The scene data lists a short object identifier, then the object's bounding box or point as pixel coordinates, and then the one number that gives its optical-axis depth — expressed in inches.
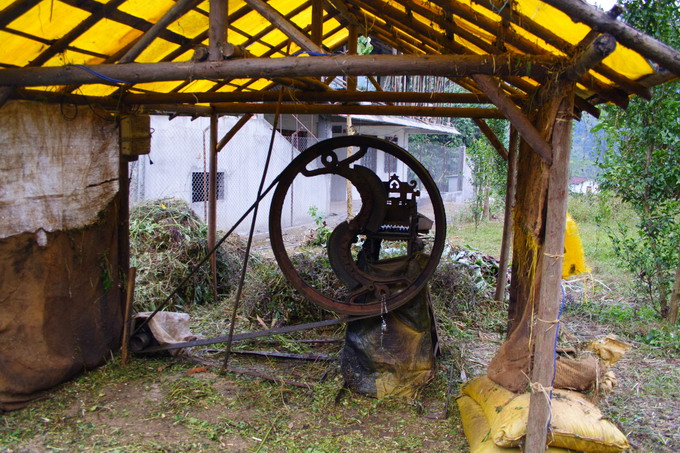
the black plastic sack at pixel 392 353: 179.6
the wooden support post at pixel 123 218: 197.3
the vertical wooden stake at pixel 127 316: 196.5
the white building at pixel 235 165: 370.9
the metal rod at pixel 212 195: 259.3
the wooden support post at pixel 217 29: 132.7
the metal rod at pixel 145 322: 199.4
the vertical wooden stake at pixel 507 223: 240.6
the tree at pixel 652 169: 233.8
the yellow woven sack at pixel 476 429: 128.8
